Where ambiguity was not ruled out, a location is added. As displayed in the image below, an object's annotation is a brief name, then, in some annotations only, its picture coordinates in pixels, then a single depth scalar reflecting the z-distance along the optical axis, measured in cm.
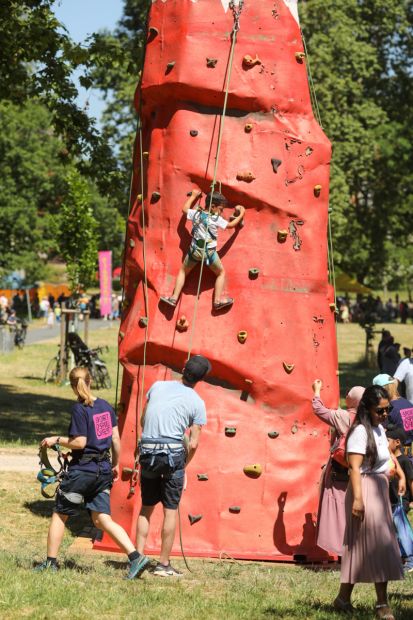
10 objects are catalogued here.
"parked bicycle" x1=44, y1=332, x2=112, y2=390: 2738
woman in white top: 790
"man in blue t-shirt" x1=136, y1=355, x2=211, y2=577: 889
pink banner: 3875
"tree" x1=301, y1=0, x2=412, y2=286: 4669
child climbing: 1093
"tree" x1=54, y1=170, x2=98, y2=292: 4681
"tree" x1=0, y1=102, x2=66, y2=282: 5744
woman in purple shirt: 899
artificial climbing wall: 1098
